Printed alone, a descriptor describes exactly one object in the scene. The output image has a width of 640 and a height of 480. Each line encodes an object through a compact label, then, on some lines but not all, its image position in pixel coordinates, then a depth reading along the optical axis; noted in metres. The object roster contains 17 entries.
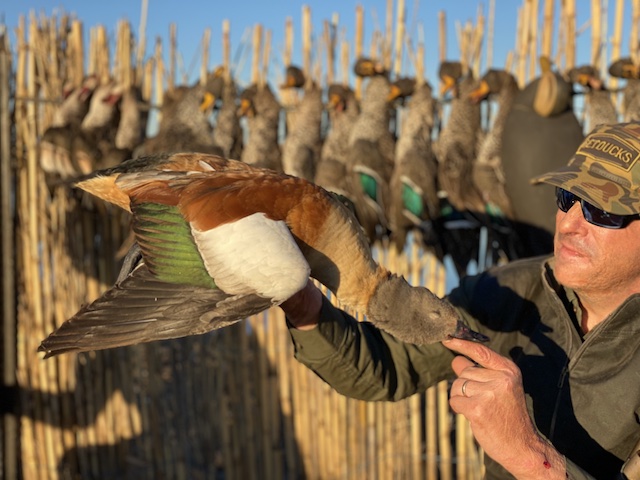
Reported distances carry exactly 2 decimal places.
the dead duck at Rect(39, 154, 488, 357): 1.84
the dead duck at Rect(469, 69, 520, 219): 4.41
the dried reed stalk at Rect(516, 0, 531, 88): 4.80
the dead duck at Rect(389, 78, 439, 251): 4.54
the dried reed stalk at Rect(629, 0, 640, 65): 4.44
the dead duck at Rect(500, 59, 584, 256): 4.11
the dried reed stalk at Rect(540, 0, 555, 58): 4.72
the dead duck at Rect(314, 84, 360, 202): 5.12
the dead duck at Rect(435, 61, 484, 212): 4.55
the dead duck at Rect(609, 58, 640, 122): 4.26
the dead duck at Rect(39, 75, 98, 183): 5.15
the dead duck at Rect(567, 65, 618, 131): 4.39
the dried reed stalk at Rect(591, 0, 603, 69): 4.64
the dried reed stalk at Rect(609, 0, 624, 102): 4.57
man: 1.75
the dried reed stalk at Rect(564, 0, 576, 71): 4.65
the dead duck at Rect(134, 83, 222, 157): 5.05
